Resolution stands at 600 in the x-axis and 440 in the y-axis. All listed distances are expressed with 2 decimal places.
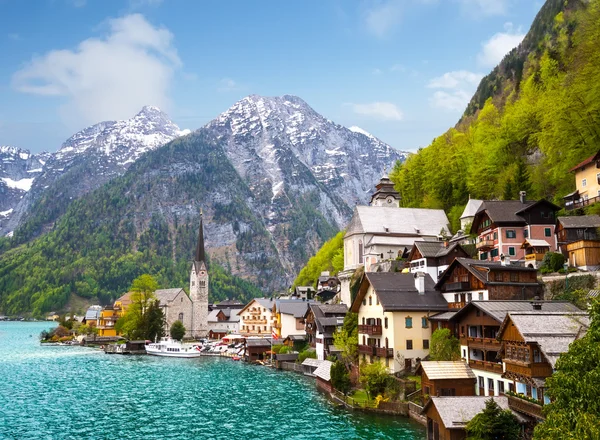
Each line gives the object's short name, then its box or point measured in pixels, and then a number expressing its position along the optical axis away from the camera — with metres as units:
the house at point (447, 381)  42.03
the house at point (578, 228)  51.59
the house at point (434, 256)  62.75
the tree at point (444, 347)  46.75
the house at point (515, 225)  59.41
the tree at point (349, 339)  60.94
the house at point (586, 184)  57.44
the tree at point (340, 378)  53.03
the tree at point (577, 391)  20.38
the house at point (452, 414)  32.59
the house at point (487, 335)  39.59
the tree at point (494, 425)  30.61
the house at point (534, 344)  32.44
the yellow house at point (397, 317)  52.34
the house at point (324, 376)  57.71
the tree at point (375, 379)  47.84
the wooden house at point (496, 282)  48.22
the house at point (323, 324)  78.25
